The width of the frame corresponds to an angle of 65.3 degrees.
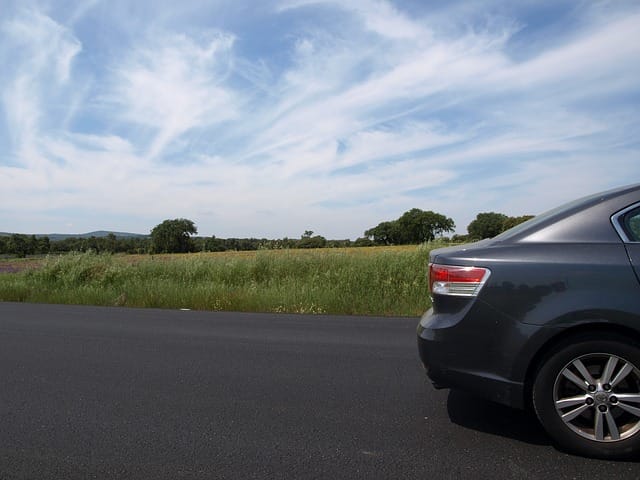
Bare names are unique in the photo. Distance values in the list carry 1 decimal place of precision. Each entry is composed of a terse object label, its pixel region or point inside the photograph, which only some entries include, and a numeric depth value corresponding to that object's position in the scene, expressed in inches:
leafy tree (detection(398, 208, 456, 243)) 3330.5
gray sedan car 115.0
